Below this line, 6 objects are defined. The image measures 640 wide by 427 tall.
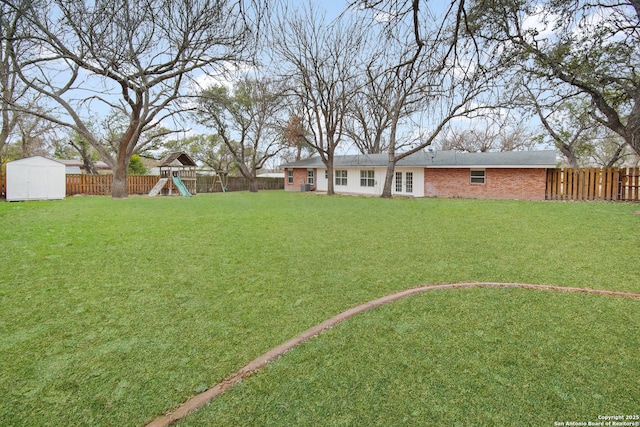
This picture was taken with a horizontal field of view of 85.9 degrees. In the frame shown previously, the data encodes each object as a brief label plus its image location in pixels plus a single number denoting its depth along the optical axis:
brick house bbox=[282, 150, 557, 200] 17.53
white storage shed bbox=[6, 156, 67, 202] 15.23
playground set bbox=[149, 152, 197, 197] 22.03
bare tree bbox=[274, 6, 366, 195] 17.14
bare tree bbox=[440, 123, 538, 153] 30.27
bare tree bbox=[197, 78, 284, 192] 18.47
